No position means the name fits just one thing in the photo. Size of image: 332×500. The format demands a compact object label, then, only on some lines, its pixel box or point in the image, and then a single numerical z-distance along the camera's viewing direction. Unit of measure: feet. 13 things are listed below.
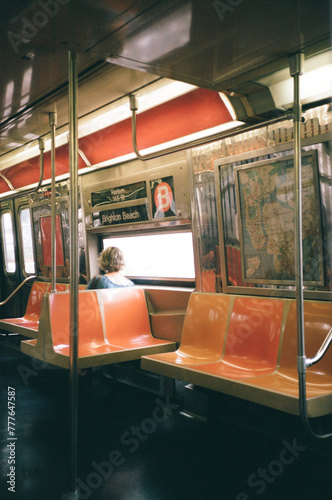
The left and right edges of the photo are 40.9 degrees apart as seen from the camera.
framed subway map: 10.00
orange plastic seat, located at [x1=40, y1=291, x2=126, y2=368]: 12.01
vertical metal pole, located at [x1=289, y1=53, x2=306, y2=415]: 7.80
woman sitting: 15.11
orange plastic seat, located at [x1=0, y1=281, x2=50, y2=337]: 16.81
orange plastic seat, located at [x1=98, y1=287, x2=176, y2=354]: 13.76
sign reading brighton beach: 15.40
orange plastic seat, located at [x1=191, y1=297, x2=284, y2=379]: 10.46
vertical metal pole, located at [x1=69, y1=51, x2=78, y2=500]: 7.18
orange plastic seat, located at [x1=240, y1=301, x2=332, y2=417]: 8.17
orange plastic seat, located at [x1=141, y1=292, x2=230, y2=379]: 11.42
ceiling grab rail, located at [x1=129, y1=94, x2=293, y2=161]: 11.47
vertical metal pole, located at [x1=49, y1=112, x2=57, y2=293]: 11.56
